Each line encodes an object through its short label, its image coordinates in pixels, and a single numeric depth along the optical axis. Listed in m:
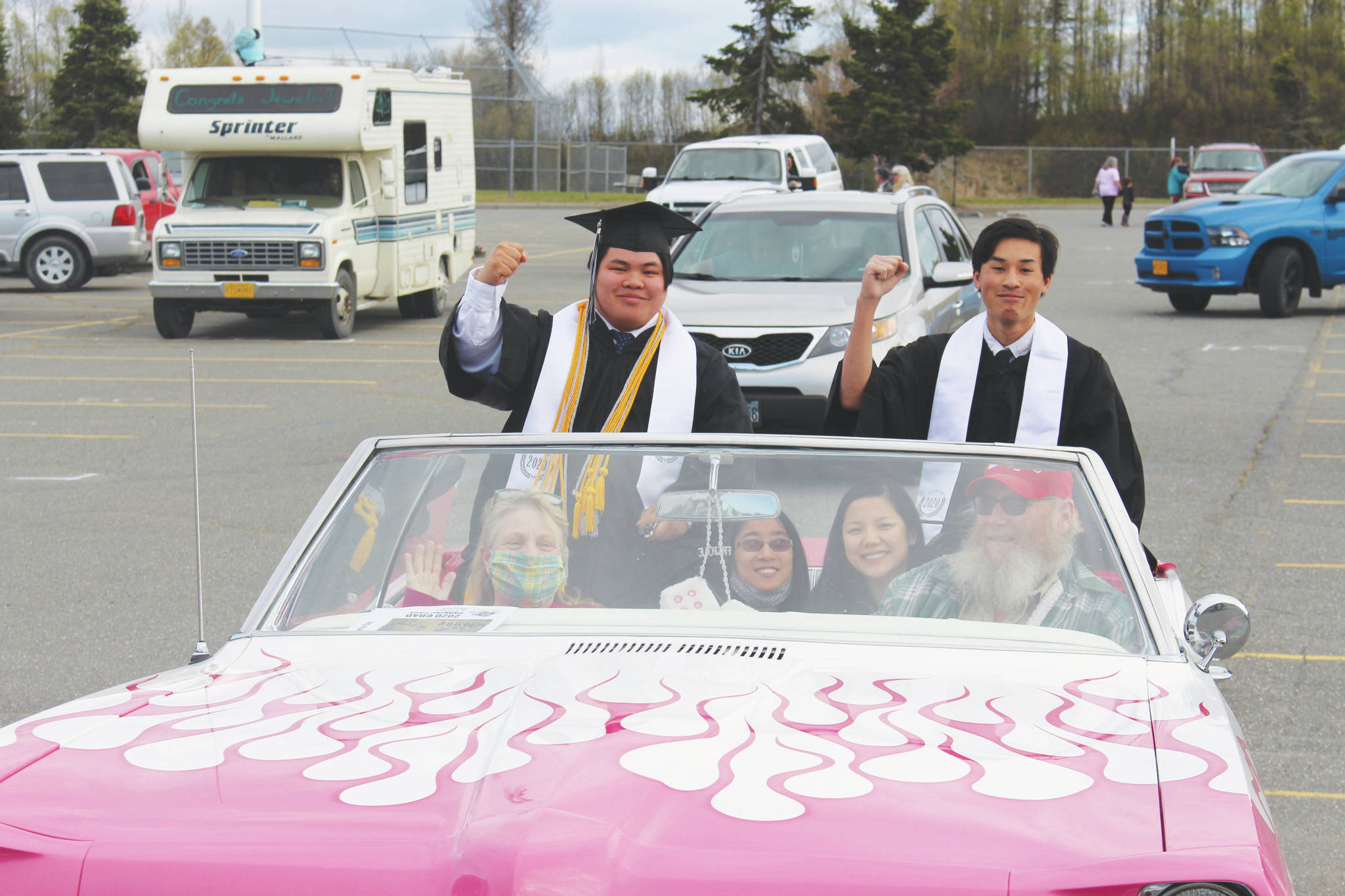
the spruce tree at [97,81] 52.03
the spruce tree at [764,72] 55.78
